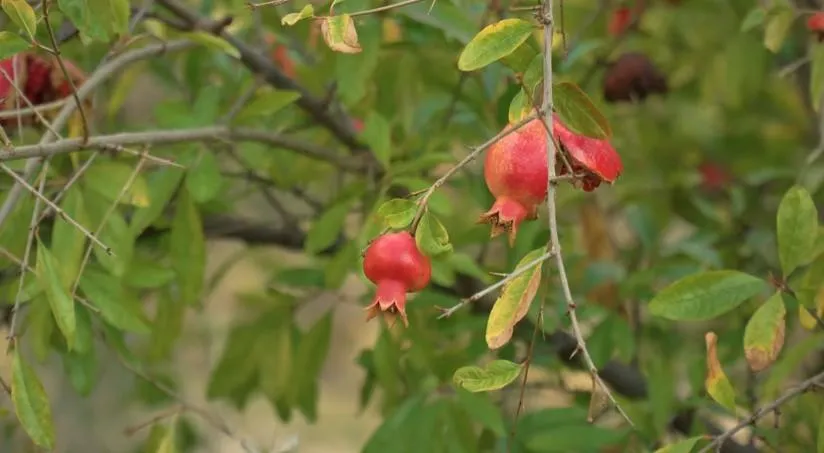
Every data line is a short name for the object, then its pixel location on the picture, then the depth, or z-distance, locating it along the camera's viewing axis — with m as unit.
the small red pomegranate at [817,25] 2.32
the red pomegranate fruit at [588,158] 2.13
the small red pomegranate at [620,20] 2.80
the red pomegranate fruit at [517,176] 2.12
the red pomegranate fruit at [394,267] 2.13
